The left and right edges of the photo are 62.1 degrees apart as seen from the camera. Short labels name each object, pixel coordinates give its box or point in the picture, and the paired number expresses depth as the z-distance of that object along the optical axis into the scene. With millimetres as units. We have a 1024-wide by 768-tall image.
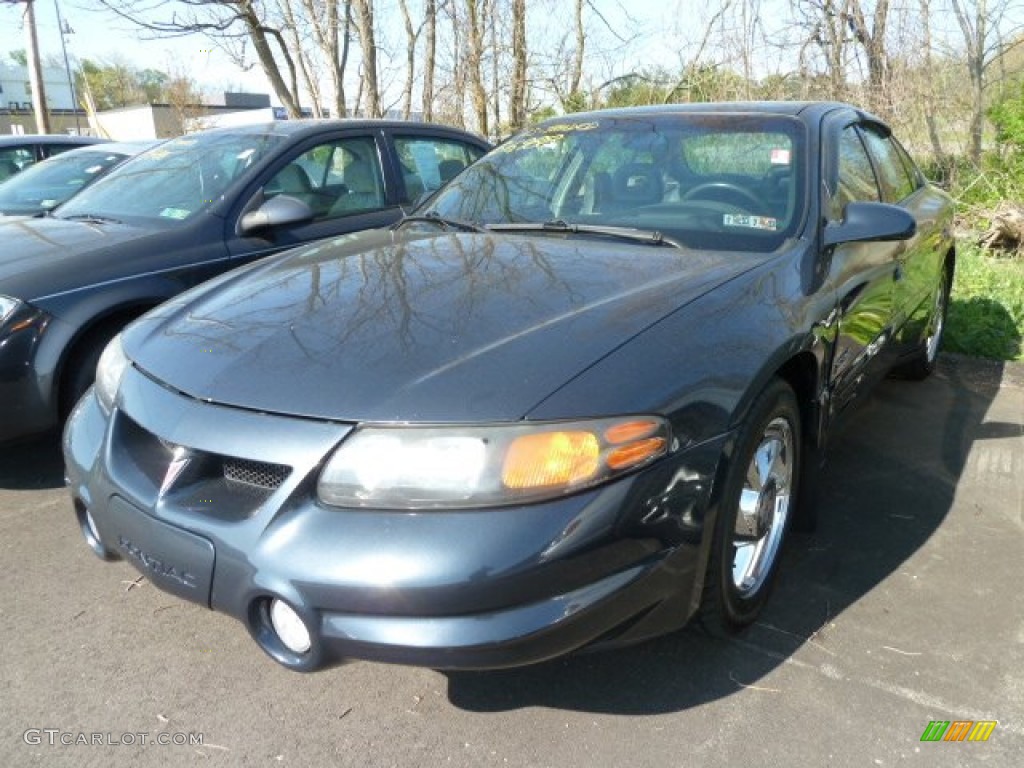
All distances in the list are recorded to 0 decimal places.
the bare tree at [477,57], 11414
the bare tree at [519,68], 11477
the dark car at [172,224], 3338
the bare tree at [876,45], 9695
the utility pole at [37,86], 22141
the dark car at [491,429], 1741
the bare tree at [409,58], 11586
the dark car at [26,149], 7996
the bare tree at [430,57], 11375
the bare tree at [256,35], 9570
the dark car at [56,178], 5570
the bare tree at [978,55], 9398
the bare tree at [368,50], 10180
